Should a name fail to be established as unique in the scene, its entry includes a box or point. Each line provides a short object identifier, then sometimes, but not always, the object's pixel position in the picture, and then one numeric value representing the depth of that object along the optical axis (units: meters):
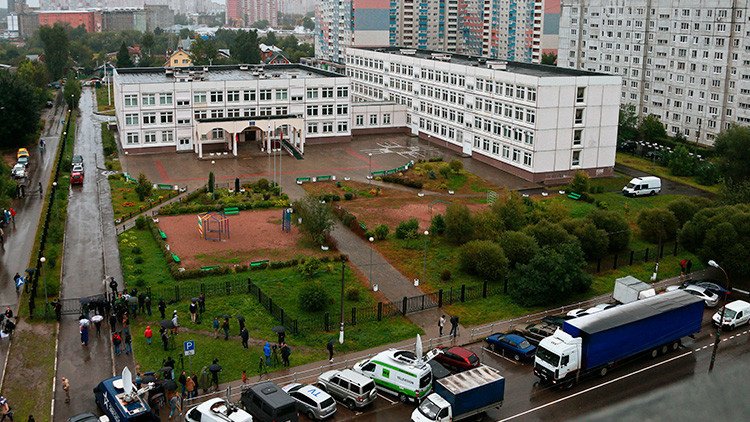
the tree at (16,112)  65.44
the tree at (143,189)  48.56
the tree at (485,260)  35.34
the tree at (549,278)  32.34
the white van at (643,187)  52.16
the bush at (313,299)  31.45
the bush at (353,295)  33.03
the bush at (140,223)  42.53
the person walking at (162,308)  30.23
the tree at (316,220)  39.34
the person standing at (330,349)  27.28
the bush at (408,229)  41.09
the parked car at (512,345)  27.50
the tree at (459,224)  40.28
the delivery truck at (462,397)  22.33
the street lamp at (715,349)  26.19
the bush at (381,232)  41.16
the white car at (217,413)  21.55
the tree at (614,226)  39.16
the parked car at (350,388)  23.78
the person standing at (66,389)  24.31
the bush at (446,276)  35.72
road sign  25.44
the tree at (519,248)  36.09
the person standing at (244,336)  27.75
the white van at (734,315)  30.28
